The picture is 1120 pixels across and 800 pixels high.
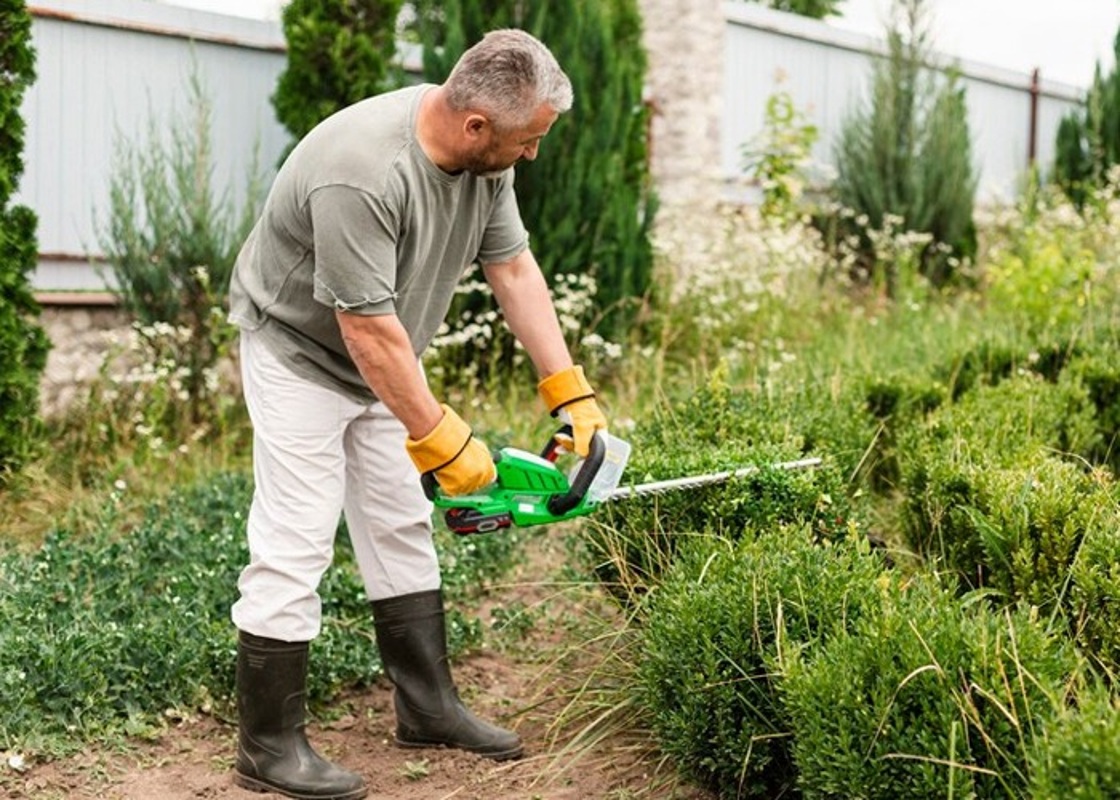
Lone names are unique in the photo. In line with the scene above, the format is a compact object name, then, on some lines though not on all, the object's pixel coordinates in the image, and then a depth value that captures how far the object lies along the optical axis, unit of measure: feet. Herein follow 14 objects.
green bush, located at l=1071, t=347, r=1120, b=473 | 17.46
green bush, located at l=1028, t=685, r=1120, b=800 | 7.20
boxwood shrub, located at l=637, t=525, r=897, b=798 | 10.11
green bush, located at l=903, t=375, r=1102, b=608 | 11.37
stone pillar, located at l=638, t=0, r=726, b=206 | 34.06
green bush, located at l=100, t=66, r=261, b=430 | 22.82
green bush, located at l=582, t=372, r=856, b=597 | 12.42
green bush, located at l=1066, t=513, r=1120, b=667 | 10.22
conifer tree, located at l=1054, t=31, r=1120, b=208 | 43.91
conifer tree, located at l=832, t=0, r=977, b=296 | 37.04
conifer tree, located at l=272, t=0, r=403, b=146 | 23.94
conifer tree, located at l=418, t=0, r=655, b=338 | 25.99
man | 10.75
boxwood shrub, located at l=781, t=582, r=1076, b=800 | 8.46
